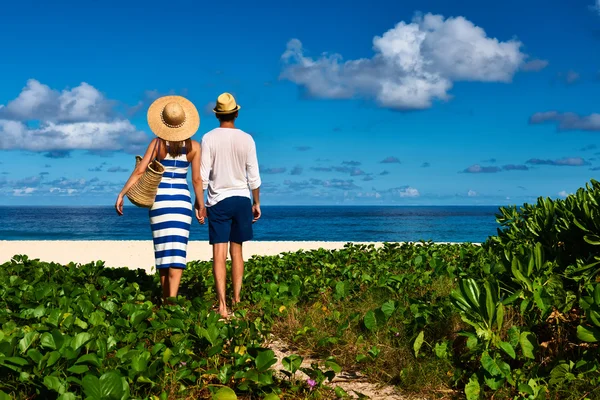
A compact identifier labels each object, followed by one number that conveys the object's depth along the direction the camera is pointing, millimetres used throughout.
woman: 6145
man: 6312
